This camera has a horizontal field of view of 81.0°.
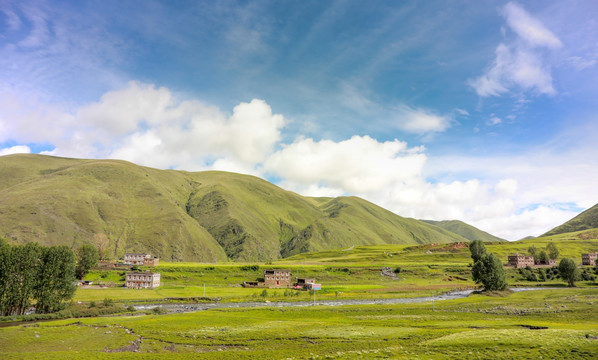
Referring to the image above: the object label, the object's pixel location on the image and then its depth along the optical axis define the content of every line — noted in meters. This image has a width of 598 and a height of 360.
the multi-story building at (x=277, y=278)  164.50
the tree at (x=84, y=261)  159.12
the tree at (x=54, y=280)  92.00
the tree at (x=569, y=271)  147.38
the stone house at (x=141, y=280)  148.62
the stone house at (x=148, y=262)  198.24
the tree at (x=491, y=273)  133.38
